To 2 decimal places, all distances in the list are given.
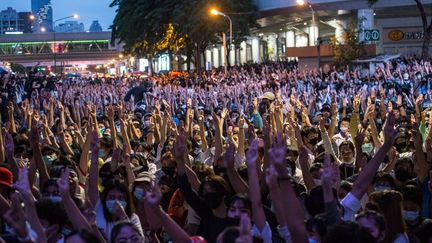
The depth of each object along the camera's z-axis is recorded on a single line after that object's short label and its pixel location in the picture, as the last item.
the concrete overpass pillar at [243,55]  68.07
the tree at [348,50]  38.25
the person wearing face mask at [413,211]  5.45
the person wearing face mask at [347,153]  8.15
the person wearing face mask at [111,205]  5.90
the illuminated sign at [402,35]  47.75
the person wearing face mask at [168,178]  7.28
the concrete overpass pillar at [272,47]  61.81
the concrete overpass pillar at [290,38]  57.78
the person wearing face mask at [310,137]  9.96
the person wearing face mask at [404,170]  7.23
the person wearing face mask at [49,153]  8.72
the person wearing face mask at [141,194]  6.38
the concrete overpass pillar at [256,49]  64.69
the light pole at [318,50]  36.86
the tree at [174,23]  44.19
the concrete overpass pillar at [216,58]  79.31
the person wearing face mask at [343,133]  10.35
